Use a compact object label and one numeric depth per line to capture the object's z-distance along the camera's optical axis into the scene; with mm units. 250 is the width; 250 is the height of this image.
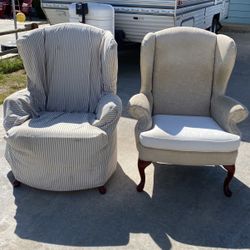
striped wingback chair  2101
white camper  4072
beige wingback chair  2285
